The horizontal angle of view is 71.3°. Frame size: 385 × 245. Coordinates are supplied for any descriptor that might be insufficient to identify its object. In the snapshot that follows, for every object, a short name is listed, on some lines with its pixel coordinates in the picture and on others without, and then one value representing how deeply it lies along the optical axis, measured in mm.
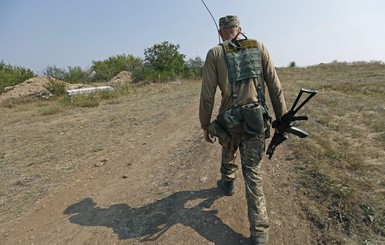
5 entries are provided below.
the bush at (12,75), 22661
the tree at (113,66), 27625
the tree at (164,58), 24188
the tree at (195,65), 24453
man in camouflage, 2283
